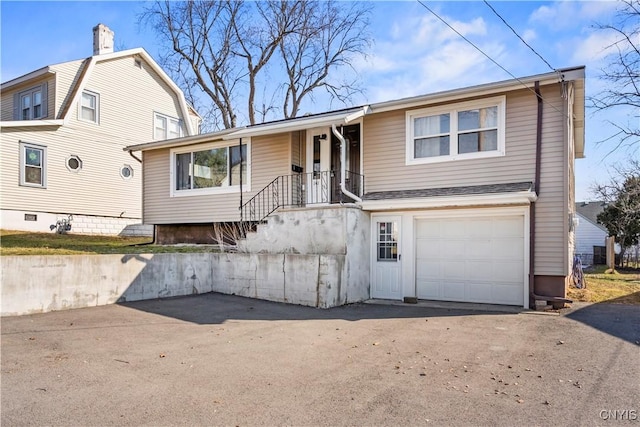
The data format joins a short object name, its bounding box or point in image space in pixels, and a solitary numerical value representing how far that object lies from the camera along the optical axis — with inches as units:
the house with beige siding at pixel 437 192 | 350.0
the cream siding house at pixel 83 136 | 610.2
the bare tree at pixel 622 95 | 494.3
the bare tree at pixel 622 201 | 610.0
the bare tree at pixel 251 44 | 969.5
